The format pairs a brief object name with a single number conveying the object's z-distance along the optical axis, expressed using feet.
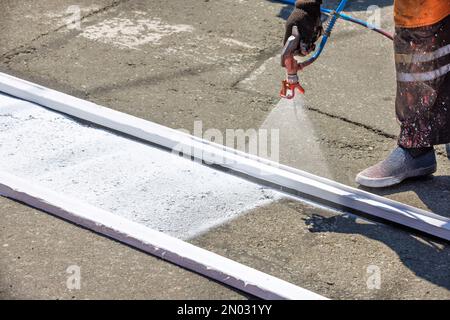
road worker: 27.07
